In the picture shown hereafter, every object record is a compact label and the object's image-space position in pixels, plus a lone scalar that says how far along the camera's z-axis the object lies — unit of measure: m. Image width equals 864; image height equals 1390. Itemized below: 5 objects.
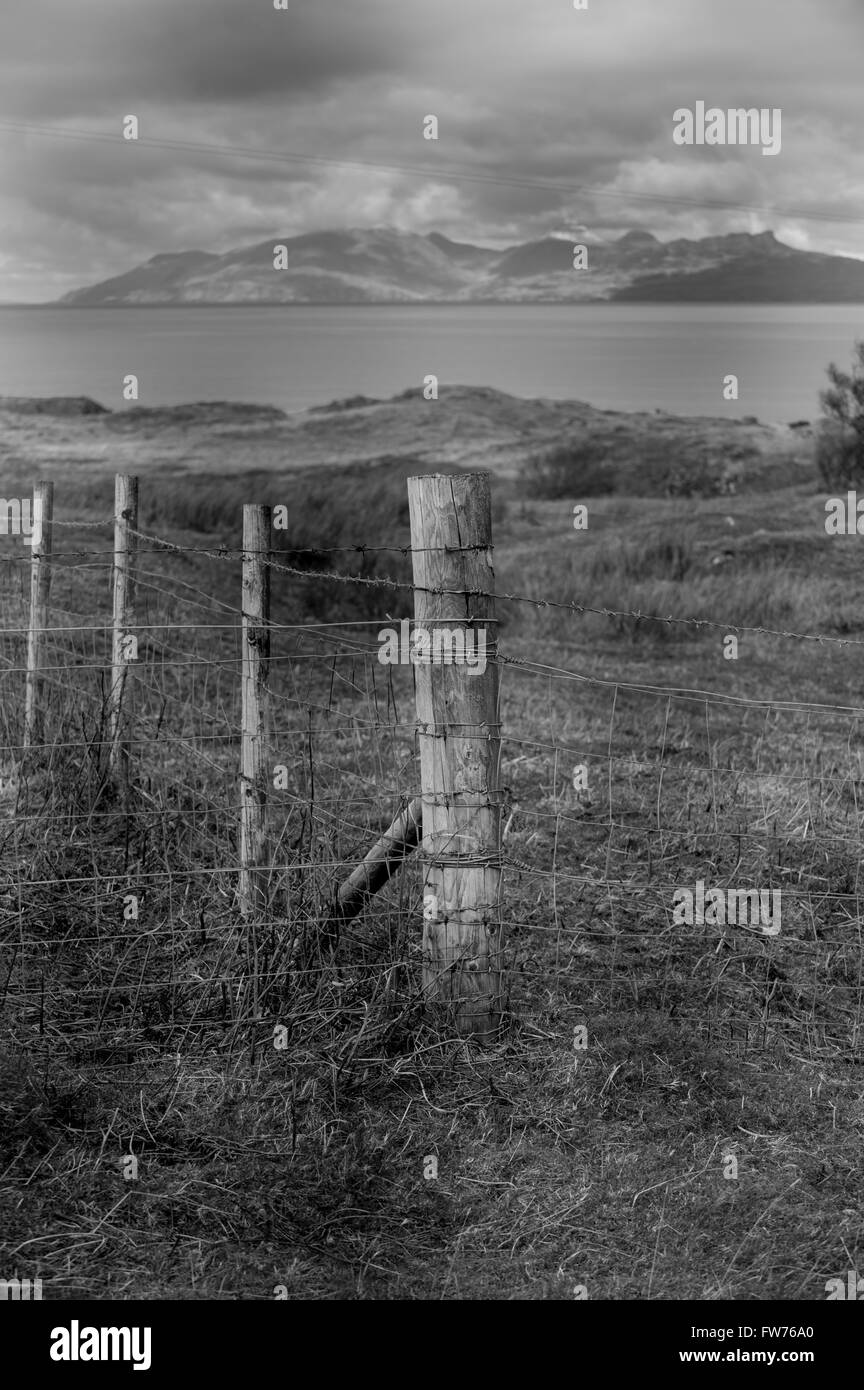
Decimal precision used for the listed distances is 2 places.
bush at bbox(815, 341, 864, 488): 27.98
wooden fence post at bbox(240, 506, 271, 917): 5.42
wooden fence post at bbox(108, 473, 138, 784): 7.32
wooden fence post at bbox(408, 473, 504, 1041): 4.82
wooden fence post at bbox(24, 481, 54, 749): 8.06
